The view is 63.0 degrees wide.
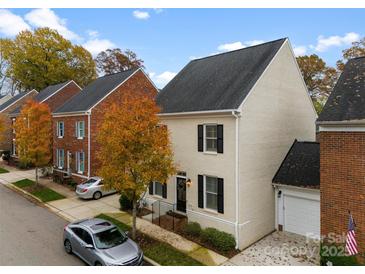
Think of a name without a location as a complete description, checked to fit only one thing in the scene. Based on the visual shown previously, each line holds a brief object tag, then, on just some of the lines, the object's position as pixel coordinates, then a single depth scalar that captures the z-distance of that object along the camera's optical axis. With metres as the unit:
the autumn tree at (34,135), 22.38
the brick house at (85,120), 23.28
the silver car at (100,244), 10.75
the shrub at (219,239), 13.05
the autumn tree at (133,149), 12.88
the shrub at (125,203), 17.95
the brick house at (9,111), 39.41
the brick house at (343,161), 10.60
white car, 19.94
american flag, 10.34
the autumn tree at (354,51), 30.33
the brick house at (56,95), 33.59
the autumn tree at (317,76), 39.50
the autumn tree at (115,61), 52.72
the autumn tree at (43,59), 48.19
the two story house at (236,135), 13.87
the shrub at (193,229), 14.33
